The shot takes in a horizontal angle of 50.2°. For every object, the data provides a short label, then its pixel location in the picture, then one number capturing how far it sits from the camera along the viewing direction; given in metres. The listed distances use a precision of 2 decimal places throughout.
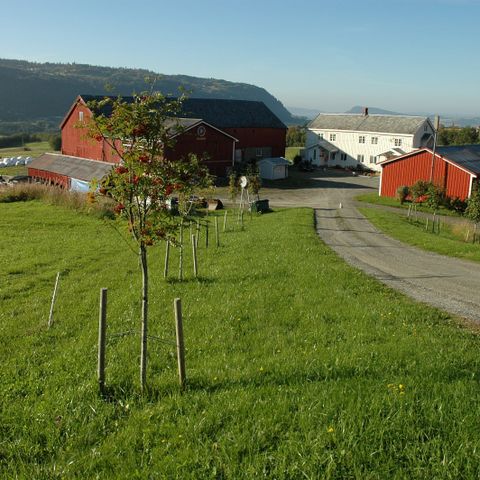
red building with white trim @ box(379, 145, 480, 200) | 43.19
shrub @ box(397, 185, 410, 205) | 44.72
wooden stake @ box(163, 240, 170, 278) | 16.17
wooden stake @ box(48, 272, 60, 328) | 12.12
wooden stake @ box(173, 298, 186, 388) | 8.02
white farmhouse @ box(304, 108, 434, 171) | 66.50
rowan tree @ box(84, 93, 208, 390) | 7.91
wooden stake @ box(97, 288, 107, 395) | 8.12
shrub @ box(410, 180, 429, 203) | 42.47
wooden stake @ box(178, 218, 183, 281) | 15.90
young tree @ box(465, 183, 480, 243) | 30.72
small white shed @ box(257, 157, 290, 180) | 58.91
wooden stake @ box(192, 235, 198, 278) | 16.14
